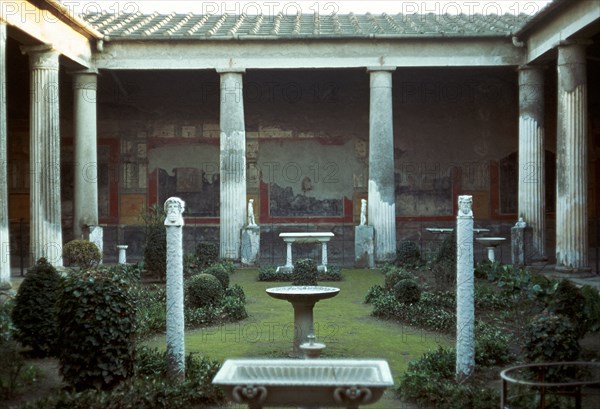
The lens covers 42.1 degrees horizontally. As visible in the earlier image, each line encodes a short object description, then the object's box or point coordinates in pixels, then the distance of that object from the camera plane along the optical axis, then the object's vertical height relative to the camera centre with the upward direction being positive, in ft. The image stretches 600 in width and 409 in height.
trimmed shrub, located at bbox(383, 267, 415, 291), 39.24 -4.31
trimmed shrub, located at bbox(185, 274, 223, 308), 35.60 -4.49
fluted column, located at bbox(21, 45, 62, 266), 42.93 +2.28
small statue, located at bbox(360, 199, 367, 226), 53.16 -1.47
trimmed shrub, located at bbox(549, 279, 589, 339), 24.99 -3.74
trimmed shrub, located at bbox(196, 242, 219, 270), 50.11 -3.85
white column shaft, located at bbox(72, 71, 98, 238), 51.98 +3.15
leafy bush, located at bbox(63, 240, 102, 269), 44.60 -3.31
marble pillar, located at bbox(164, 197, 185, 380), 22.61 -2.88
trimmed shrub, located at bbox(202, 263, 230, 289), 39.68 -4.11
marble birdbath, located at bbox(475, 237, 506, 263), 49.60 -3.37
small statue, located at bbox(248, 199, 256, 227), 53.11 -1.51
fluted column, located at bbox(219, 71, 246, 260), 53.21 +2.00
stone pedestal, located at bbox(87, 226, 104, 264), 51.12 -2.60
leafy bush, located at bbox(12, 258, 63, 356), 26.16 -4.10
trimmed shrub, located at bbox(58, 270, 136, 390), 21.12 -3.76
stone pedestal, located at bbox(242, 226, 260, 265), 53.26 -3.43
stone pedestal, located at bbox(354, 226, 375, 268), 53.16 -3.59
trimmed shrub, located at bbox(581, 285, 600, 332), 25.36 -3.94
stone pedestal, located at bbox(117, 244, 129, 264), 52.80 -3.97
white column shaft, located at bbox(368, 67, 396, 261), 53.26 +1.59
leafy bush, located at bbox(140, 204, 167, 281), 45.03 -3.30
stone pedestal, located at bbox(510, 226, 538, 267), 50.29 -3.59
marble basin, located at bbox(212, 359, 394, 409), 15.02 -3.83
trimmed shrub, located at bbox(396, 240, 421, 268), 50.85 -4.13
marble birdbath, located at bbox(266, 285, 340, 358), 27.25 -3.98
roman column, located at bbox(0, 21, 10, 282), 34.96 +0.32
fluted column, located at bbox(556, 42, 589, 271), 42.73 +1.48
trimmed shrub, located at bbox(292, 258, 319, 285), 42.50 -4.38
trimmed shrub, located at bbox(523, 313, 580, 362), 21.07 -4.11
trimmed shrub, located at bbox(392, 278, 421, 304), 36.09 -4.64
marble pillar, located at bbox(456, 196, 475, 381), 23.13 -3.11
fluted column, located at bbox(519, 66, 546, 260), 50.80 +2.62
